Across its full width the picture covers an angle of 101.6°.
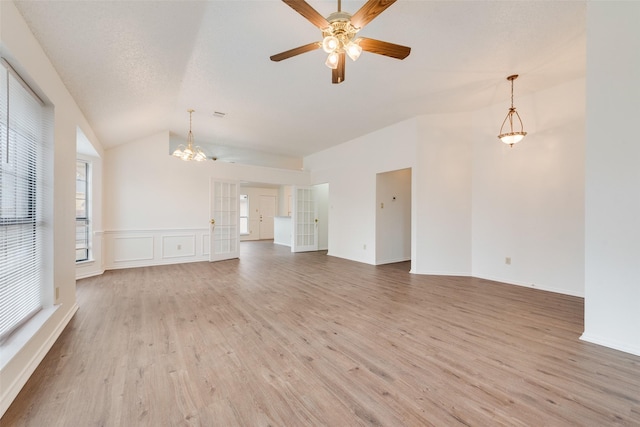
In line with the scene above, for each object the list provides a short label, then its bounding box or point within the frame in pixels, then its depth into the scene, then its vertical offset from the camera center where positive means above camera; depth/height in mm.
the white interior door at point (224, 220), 6438 -226
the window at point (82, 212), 4844 -35
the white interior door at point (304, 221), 8039 -287
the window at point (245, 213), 11102 -63
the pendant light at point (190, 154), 4960 +1104
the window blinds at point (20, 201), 1759 +67
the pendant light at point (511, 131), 3889 +1391
